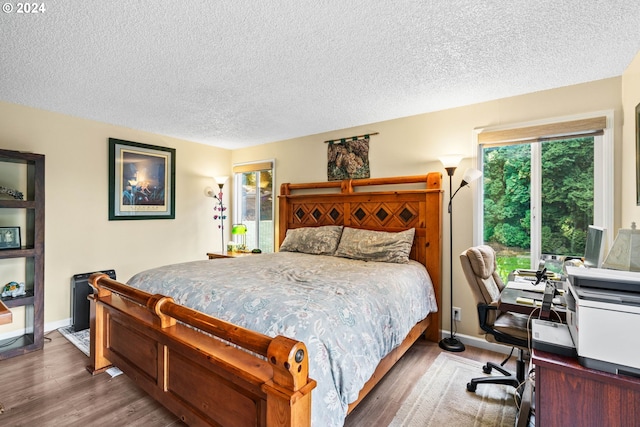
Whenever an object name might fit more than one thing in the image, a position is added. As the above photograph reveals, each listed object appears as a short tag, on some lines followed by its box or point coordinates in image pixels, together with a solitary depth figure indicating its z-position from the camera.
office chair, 1.98
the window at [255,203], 4.86
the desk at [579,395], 1.07
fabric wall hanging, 3.79
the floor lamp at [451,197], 2.82
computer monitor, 1.66
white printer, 1.06
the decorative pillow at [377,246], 3.00
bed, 1.29
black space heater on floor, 3.30
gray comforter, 1.42
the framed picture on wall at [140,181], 3.84
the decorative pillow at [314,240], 3.50
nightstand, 4.28
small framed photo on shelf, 2.93
